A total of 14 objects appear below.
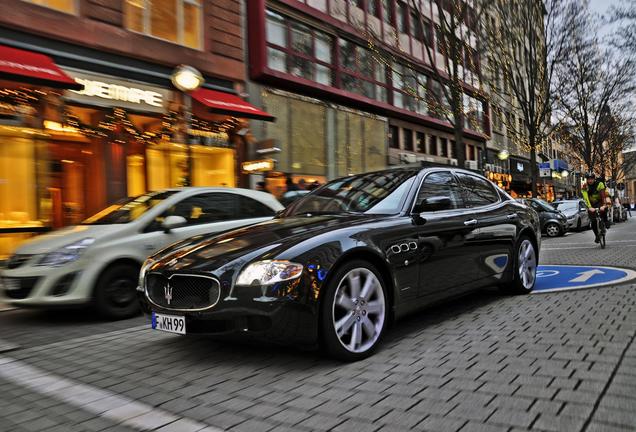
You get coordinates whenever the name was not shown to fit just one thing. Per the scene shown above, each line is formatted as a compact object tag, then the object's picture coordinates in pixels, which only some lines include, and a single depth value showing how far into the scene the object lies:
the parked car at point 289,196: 10.73
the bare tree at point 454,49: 15.37
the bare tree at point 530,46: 19.08
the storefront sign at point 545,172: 35.06
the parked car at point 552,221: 17.66
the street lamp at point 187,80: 11.65
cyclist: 11.67
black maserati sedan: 3.32
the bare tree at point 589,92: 21.44
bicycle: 11.49
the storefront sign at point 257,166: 16.31
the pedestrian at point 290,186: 12.44
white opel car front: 5.33
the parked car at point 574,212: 19.91
